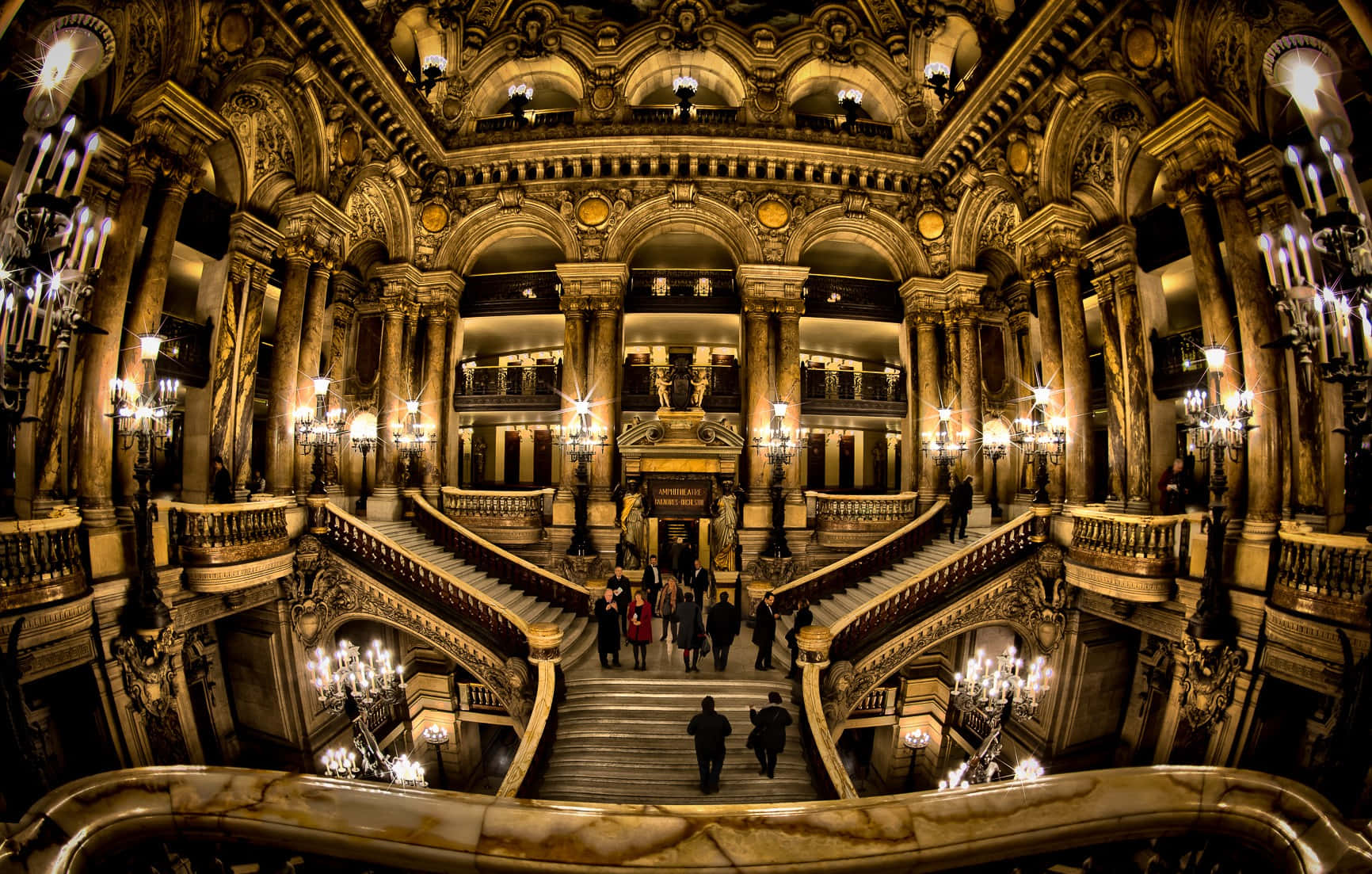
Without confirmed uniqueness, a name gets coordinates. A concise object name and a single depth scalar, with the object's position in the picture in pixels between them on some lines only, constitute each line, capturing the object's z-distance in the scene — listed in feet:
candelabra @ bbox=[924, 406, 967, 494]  50.88
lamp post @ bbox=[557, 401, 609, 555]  45.11
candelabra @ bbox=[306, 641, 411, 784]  23.16
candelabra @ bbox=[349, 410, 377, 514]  45.53
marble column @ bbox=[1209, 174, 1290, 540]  27.07
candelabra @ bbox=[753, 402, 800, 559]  44.73
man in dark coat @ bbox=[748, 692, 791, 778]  22.15
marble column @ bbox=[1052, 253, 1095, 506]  38.41
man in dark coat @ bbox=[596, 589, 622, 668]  29.76
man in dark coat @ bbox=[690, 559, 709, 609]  31.78
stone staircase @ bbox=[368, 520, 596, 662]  34.35
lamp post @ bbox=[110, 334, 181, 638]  23.66
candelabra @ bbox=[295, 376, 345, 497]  37.14
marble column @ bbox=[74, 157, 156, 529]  26.50
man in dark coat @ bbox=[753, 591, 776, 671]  29.48
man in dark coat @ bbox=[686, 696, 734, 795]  21.35
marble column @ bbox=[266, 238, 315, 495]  39.91
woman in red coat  29.91
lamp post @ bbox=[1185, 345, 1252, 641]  22.93
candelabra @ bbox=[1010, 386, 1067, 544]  37.50
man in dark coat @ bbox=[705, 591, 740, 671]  28.84
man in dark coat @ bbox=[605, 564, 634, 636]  30.48
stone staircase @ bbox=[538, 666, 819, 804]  23.11
